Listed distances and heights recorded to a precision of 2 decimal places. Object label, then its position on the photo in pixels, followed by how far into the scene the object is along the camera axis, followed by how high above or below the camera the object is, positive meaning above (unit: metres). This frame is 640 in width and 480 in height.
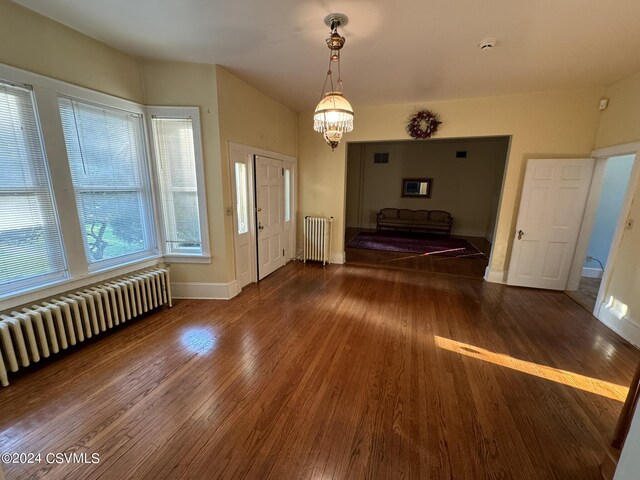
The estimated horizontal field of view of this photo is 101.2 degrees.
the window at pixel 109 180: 2.47 +0.04
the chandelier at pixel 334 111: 2.04 +0.59
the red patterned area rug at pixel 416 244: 6.20 -1.42
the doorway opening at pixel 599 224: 3.64 -0.51
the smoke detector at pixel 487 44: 2.38 +1.34
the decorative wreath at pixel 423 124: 4.22 +1.04
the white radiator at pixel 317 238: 5.06 -0.98
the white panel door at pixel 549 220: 3.70 -0.41
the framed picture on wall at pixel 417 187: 8.36 +0.08
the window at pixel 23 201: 2.04 -0.16
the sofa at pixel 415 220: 8.05 -0.95
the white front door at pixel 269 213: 4.10 -0.44
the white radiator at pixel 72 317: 2.00 -1.18
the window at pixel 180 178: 3.09 +0.09
